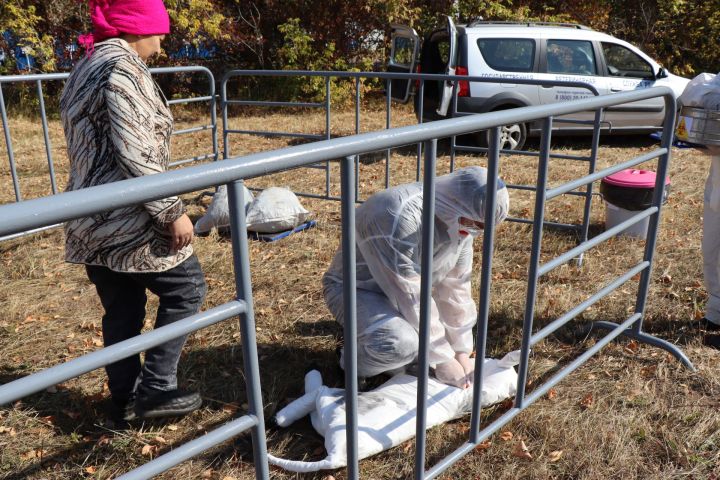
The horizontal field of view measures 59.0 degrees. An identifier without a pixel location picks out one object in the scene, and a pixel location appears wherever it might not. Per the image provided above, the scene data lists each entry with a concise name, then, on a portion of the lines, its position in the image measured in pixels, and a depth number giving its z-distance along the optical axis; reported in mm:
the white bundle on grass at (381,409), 2383
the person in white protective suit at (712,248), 3244
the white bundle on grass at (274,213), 5059
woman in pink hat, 2143
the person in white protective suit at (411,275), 2480
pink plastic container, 4566
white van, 7984
